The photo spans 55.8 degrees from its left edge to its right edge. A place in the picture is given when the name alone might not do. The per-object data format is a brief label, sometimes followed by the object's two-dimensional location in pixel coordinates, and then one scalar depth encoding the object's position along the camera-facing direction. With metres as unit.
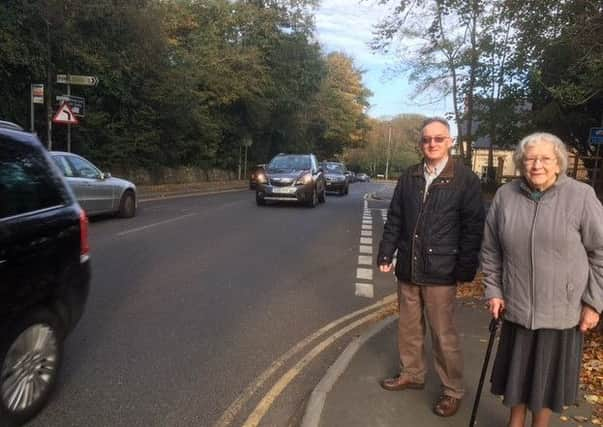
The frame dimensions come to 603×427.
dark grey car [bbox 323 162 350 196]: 29.44
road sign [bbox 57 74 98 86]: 16.25
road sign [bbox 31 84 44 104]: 14.84
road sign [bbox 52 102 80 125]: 16.55
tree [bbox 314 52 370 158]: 63.44
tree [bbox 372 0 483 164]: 17.36
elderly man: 3.77
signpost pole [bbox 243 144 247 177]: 40.87
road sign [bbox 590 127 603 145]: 13.76
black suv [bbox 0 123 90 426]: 3.37
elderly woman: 2.94
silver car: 11.95
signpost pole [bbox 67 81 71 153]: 17.53
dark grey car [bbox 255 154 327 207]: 18.45
